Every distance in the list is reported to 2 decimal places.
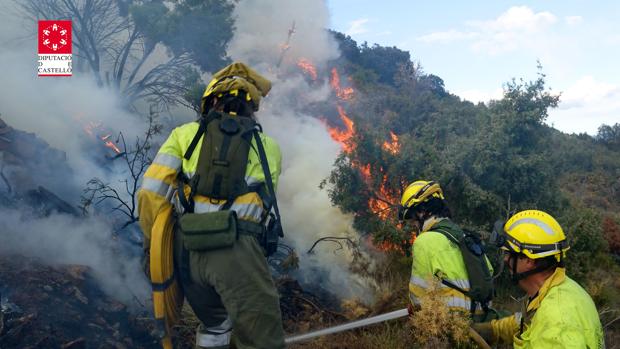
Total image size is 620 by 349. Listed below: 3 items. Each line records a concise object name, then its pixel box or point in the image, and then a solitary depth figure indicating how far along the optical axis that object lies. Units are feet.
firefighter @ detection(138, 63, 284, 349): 9.05
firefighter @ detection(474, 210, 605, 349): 7.47
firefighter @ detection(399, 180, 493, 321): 11.78
